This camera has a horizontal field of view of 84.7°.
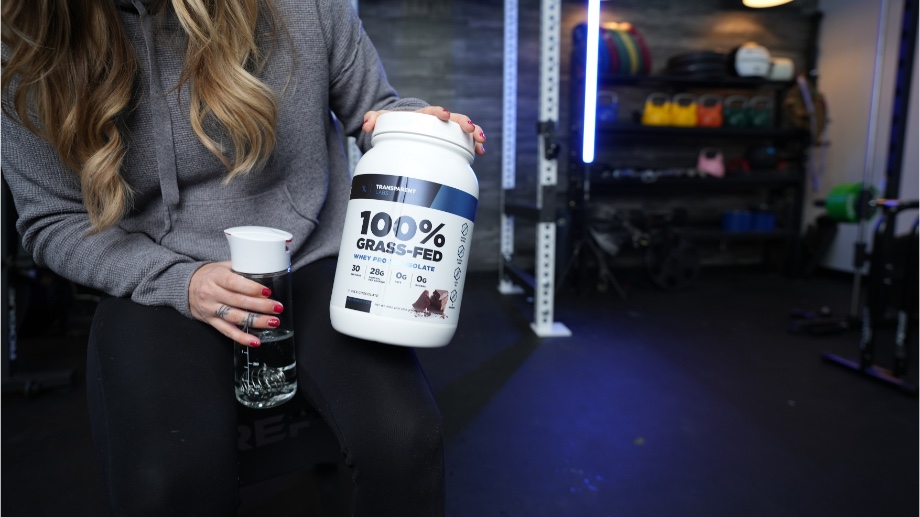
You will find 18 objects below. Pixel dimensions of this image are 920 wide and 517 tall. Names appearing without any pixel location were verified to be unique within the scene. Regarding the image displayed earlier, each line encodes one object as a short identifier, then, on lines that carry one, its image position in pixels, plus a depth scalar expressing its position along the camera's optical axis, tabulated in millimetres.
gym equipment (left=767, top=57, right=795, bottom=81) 3625
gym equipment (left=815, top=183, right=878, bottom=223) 2703
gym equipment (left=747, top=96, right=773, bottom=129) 3625
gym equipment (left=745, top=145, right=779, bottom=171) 3684
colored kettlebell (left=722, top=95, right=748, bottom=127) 3615
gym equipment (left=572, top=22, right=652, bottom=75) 3309
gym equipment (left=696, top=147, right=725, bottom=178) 3566
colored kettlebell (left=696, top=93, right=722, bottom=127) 3553
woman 551
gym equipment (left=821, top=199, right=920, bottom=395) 1674
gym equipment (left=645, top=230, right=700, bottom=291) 3195
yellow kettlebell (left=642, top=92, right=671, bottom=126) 3484
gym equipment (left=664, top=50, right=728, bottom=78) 3424
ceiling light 3471
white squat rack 2090
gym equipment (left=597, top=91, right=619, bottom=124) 3432
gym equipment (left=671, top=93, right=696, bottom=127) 3508
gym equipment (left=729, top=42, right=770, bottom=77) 3473
